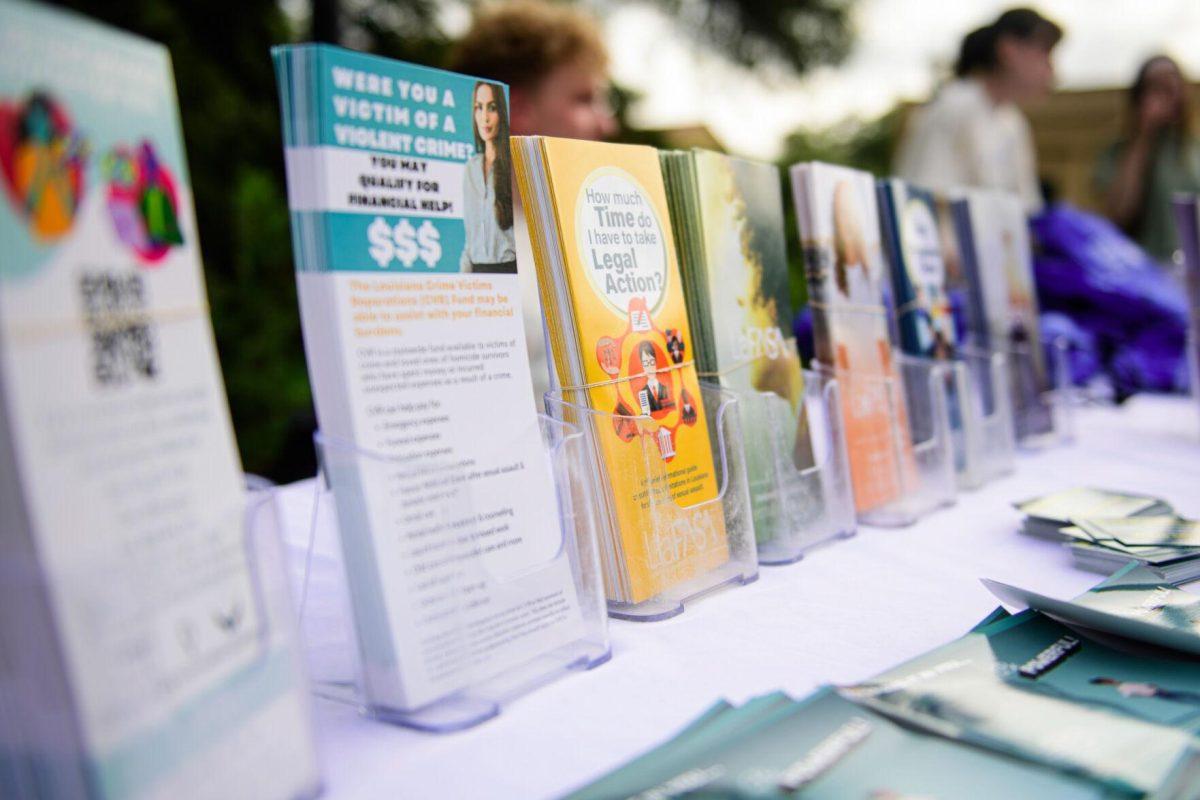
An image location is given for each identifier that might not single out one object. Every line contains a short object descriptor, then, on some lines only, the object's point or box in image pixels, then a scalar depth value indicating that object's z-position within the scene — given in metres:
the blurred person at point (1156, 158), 2.99
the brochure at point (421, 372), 0.64
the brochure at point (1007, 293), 1.53
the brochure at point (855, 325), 1.14
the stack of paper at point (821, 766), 0.50
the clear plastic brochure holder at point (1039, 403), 1.58
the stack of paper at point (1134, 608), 0.66
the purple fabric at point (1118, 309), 2.05
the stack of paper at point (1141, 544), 0.87
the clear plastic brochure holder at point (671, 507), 0.84
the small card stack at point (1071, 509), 1.04
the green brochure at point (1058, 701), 0.53
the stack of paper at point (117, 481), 0.46
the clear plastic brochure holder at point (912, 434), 1.14
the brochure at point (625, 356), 0.84
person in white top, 2.59
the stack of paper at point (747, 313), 0.99
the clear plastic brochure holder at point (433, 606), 0.65
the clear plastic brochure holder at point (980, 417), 1.32
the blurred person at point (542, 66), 2.17
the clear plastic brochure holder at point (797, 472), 1.01
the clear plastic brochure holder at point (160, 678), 0.46
